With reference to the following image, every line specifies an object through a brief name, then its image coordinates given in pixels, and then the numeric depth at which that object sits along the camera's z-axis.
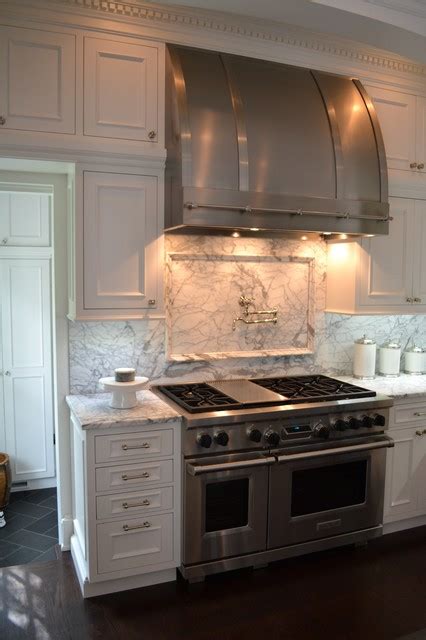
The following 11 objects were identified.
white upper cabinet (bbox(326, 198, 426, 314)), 3.51
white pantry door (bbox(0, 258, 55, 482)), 4.11
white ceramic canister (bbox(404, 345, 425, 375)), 3.98
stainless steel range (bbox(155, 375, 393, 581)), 2.75
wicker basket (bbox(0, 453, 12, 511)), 3.80
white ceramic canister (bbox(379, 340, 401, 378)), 3.86
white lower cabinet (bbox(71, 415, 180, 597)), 2.62
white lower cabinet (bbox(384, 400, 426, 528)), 3.34
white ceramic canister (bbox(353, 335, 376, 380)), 3.72
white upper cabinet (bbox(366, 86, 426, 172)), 3.53
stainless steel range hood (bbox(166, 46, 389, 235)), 2.78
